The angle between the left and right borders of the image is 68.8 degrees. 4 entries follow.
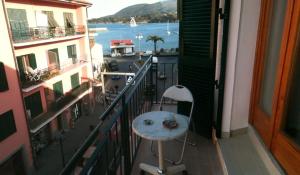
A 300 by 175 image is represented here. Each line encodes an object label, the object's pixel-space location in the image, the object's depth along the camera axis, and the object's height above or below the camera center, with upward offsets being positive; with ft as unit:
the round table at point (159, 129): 6.65 -3.07
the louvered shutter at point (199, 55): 8.54 -1.09
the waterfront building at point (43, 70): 27.32 -5.94
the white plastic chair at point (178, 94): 8.92 -2.63
